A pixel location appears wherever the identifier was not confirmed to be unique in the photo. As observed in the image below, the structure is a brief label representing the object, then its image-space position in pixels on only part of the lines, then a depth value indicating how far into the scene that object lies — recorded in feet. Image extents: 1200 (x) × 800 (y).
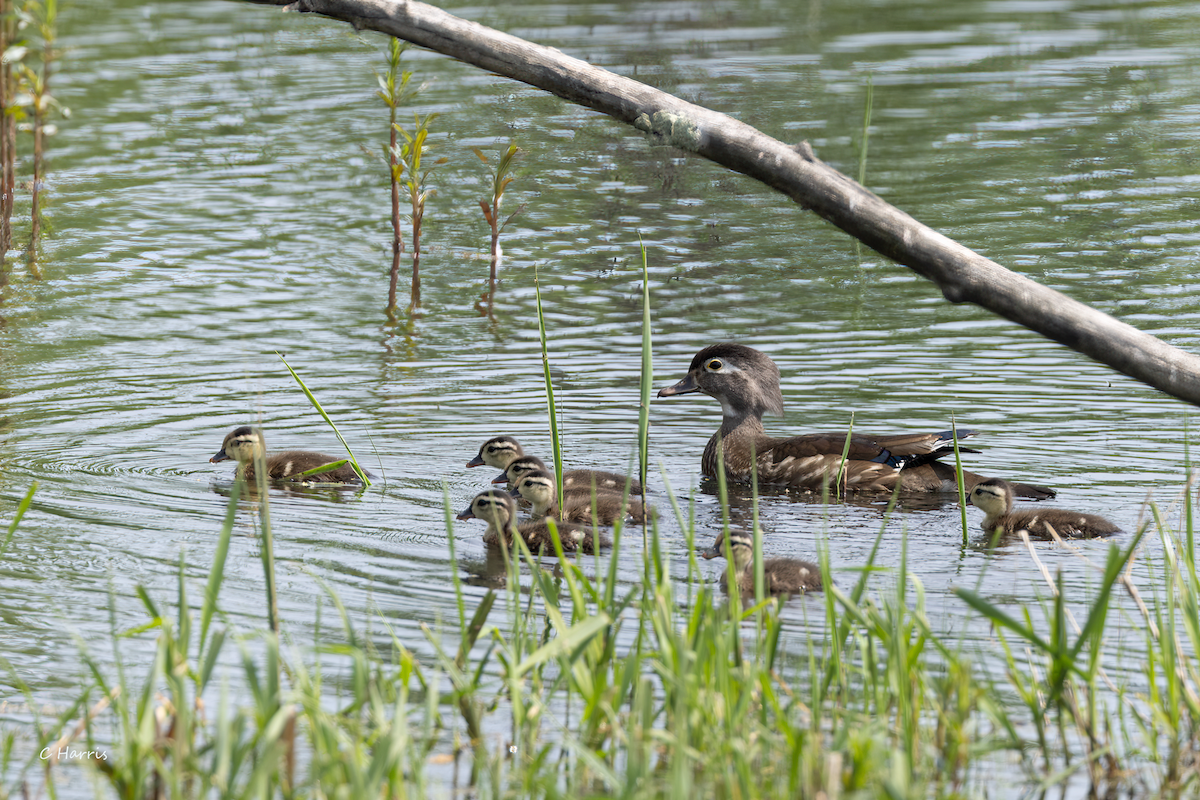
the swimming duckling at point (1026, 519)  40.27
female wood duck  45.83
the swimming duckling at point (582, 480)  44.11
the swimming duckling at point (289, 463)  46.21
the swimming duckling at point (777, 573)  36.14
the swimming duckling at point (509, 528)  40.19
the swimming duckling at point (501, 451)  45.55
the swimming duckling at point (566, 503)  43.04
